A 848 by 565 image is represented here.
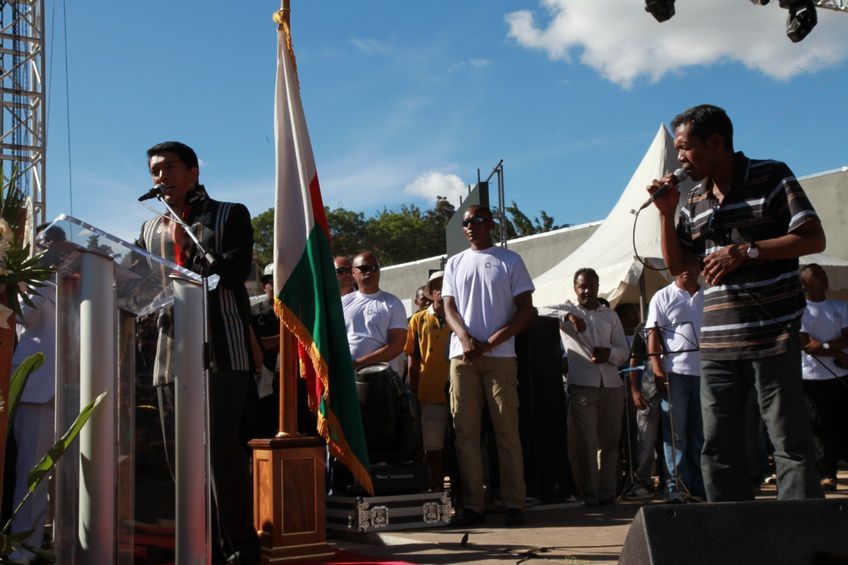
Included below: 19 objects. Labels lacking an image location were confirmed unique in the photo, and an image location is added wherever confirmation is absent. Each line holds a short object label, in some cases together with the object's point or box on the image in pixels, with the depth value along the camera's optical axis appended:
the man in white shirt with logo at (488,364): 6.32
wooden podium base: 5.07
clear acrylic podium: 3.00
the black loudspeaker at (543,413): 7.36
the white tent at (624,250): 11.20
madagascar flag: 5.35
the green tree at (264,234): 49.34
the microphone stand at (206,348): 3.31
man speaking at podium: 4.49
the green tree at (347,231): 53.47
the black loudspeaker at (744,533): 2.46
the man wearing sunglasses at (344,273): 8.22
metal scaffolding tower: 19.66
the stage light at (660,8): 9.55
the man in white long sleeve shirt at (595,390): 7.65
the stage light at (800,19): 9.73
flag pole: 5.34
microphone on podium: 4.03
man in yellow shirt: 7.50
